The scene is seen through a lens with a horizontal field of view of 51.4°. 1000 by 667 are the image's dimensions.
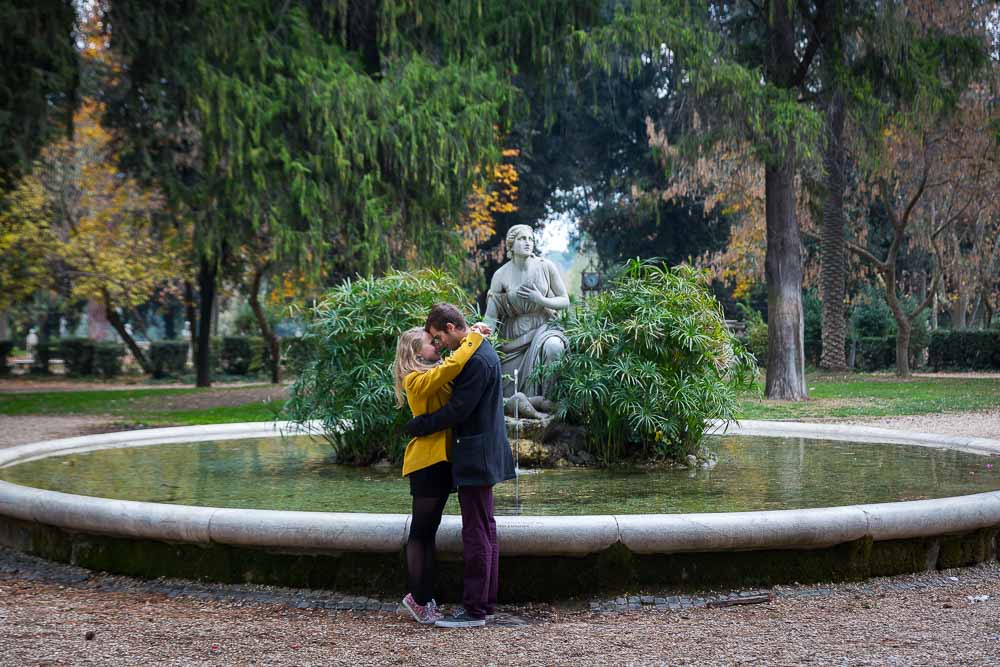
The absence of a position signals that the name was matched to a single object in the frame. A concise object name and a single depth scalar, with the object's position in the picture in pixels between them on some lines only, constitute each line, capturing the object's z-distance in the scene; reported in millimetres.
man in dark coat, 4738
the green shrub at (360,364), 7879
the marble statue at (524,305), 8719
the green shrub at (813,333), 32844
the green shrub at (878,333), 31688
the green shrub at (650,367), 7844
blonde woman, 4766
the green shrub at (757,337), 30406
